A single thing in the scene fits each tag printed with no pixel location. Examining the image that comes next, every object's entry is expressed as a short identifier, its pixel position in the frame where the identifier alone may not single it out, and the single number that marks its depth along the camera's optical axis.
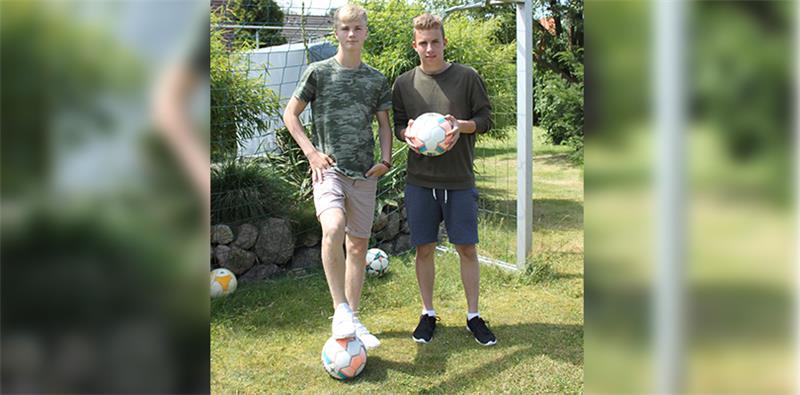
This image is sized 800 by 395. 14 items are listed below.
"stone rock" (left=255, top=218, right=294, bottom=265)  5.41
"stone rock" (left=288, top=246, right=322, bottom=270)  5.64
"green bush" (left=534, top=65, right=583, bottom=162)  6.25
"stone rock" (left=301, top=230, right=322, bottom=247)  5.70
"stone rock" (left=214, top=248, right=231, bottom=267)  5.14
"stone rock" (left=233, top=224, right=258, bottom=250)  5.29
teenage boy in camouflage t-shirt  3.65
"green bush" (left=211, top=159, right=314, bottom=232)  5.41
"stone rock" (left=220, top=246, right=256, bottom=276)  5.18
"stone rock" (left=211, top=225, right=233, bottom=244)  5.20
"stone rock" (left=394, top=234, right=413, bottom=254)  6.21
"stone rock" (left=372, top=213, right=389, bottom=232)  6.05
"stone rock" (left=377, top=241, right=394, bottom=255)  6.14
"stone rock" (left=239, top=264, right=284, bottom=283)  5.30
